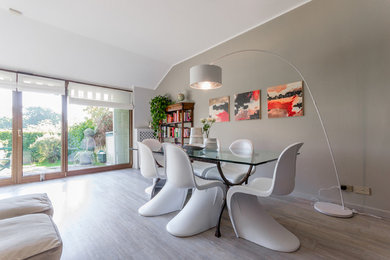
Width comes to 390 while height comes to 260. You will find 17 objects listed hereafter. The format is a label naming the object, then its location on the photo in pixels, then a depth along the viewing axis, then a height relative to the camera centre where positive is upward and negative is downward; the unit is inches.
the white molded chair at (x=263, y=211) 56.4 -30.3
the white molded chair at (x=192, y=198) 65.6 -30.0
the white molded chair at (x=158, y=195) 86.2 -32.9
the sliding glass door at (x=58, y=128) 138.8 +3.1
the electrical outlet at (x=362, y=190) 85.1 -29.5
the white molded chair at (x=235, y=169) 86.8 -21.6
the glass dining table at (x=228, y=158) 63.4 -11.0
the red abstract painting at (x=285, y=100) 105.7 +19.0
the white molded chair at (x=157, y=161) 100.9 -18.8
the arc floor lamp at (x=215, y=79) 83.4 +25.1
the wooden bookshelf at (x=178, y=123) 169.0 +7.7
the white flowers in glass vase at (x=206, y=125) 90.1 +4.0
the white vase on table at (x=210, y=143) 91.7 -6.8
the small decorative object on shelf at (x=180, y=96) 176.7 +34.4
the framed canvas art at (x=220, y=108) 141.9 +18.5
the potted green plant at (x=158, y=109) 189.9 +23.6
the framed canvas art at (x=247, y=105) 124.3 +18.4
